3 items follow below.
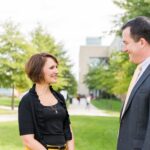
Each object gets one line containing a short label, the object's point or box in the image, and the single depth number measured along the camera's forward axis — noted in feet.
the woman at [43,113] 15.30
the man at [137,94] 11.95
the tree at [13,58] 123.24
